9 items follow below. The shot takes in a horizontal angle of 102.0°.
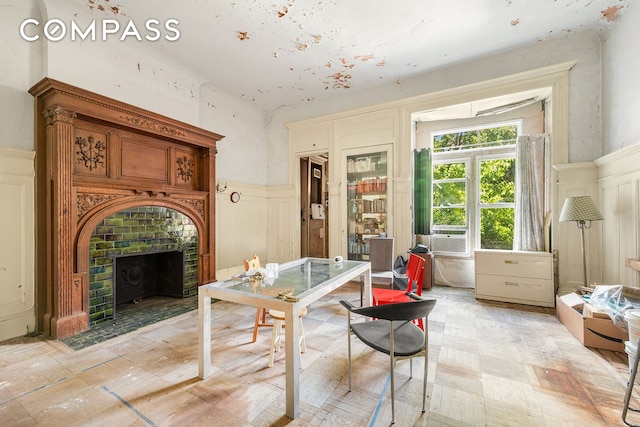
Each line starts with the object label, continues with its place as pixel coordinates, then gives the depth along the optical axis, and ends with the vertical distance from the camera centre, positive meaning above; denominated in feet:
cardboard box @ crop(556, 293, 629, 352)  7.45 -3.52
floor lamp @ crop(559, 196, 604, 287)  9.31 +0.01
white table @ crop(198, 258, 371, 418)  5.21 -1.87
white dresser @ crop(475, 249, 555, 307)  11.05 -2.85
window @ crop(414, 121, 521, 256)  14.03 +1.35
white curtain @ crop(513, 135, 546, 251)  12.16 +0.94
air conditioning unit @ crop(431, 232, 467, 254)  14.80 -1.73
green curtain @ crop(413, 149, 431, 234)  14.71 +1.22
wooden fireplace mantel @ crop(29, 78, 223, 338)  8.49 +1.42
